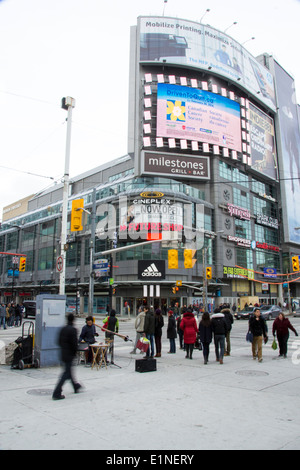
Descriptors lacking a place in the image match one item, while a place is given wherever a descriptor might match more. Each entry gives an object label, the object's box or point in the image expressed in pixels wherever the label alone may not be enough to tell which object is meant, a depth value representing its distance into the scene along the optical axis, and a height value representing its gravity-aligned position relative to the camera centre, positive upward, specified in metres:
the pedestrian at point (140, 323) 12.55 -0.68
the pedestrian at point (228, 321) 12.84 -0.63
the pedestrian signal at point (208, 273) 32.44 +2.70
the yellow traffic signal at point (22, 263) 37.39 +4.10
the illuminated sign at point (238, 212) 58.25 +15.02
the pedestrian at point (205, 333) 11.41 -0.94
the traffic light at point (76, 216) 18.31 +4.36
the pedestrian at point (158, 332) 12.98 -1.02
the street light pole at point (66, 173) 16.11 +6.14
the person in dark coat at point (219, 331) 11.41 -0.87
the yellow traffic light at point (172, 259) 29.99 +3.69
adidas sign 27.18 +2.50
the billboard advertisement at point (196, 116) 55.56 +29.47
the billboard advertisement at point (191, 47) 58.66 +42.83
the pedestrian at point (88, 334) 10.97 -0.93
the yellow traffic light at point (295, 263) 39.01 +4.32
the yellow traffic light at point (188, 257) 29.86 +3.87
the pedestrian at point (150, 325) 12.43 -0.74
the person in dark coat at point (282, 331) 12.50 -0.95
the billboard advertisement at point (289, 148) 71.94 +32.07
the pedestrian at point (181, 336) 14.90 -1.34
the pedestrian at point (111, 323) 12.70 -0.70
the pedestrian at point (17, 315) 29.10 -0.96
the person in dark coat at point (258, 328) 11.93 -0.81
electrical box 10.57 -0.69
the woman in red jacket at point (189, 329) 12.28 -0.87
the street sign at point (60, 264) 16.14 +1.74
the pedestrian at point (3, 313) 25.52 -0.70
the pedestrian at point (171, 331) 13.77 -1.04
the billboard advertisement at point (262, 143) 67.31 +30.60
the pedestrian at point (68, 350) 7.21 -0.94
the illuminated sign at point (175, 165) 53.31 +20.52
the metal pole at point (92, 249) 22.84 +3.64
